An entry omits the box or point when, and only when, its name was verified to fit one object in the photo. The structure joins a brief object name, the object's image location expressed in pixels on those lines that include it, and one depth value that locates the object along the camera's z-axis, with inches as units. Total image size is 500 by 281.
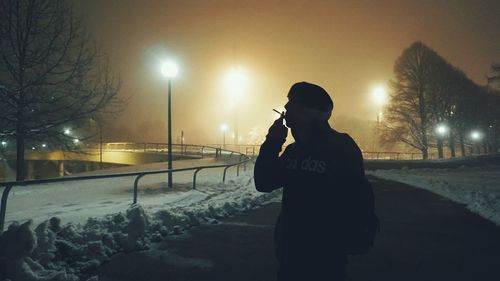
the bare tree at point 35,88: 680.4
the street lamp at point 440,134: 1621.6
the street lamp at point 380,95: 1877.5
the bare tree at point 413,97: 1616.6
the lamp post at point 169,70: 621.0
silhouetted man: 95.0
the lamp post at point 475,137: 1975.6
